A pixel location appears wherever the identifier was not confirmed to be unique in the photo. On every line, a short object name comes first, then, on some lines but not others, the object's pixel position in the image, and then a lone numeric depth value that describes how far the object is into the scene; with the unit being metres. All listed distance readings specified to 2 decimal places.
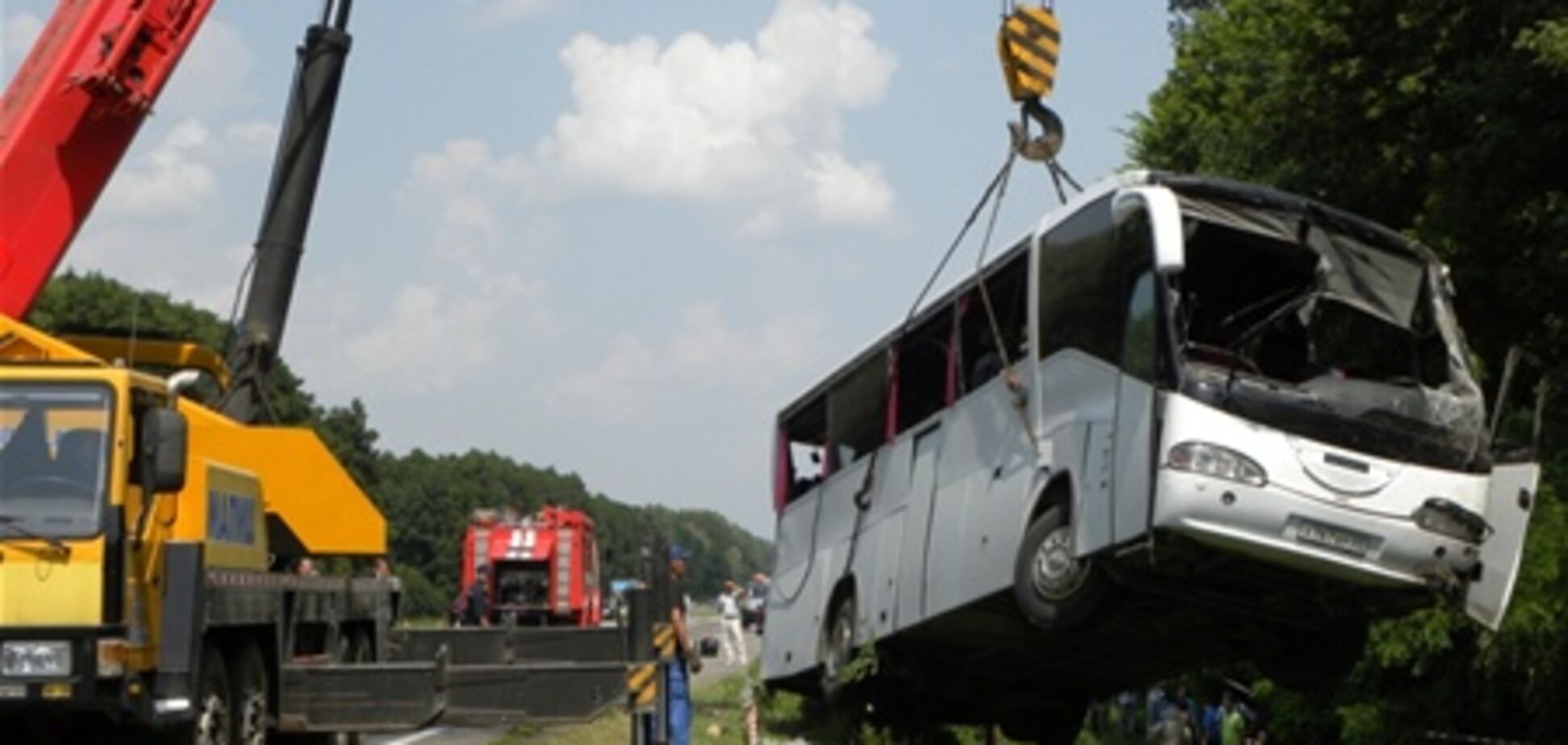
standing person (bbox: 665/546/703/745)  18.19
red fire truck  49.78
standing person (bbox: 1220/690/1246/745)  29.86
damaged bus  14.08
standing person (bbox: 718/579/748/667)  48.12
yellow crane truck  13.87
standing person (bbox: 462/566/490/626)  42.59
